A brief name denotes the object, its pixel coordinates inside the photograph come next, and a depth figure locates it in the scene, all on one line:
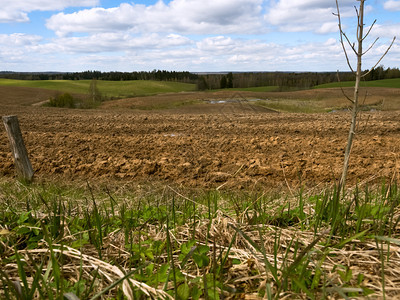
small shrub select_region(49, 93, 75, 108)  29.73
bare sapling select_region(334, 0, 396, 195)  4.15
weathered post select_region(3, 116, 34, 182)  6.96
